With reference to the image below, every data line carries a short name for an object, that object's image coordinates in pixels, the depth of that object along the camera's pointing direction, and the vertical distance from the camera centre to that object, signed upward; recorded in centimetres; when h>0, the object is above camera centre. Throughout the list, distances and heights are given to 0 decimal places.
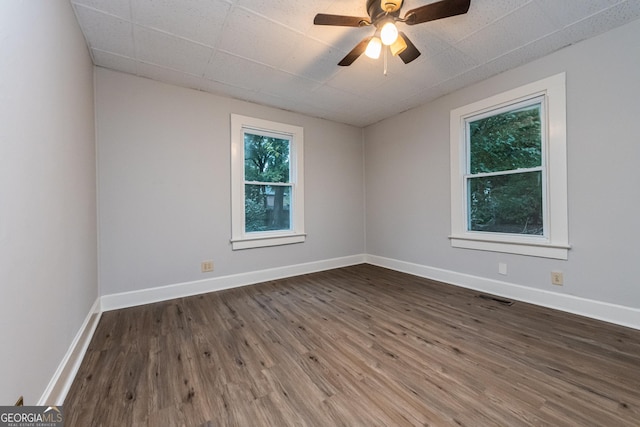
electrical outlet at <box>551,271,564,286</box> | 239 -67
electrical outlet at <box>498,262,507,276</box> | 278 -65
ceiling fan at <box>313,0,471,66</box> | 159 +131
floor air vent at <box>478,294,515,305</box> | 261 -96
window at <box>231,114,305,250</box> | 330 +44
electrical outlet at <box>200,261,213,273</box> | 305 -64
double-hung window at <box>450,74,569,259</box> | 241 +42
